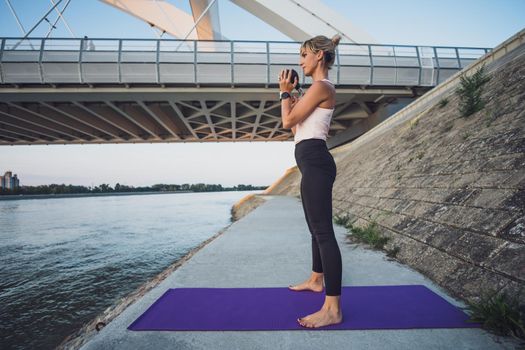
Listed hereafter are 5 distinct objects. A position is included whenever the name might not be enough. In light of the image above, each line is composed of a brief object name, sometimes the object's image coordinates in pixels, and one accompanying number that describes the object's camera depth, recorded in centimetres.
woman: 185
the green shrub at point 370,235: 376
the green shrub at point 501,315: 157
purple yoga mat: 179
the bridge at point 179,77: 1552
